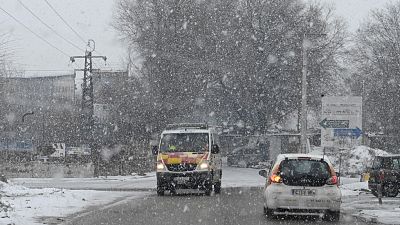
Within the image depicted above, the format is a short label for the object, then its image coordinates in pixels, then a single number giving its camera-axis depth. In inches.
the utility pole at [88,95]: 1839.3
